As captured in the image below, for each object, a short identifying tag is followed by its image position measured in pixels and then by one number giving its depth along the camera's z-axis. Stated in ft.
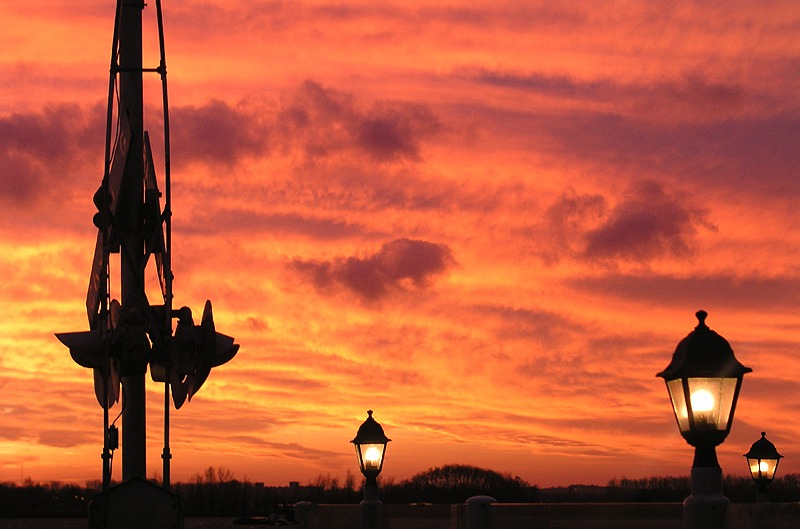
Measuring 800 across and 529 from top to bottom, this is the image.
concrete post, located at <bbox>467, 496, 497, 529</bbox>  73.41
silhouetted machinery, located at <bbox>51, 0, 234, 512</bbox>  63.36
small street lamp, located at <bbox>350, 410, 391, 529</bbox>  88.02
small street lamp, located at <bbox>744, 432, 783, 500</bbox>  106.22
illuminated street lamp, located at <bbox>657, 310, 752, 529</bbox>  38.34
